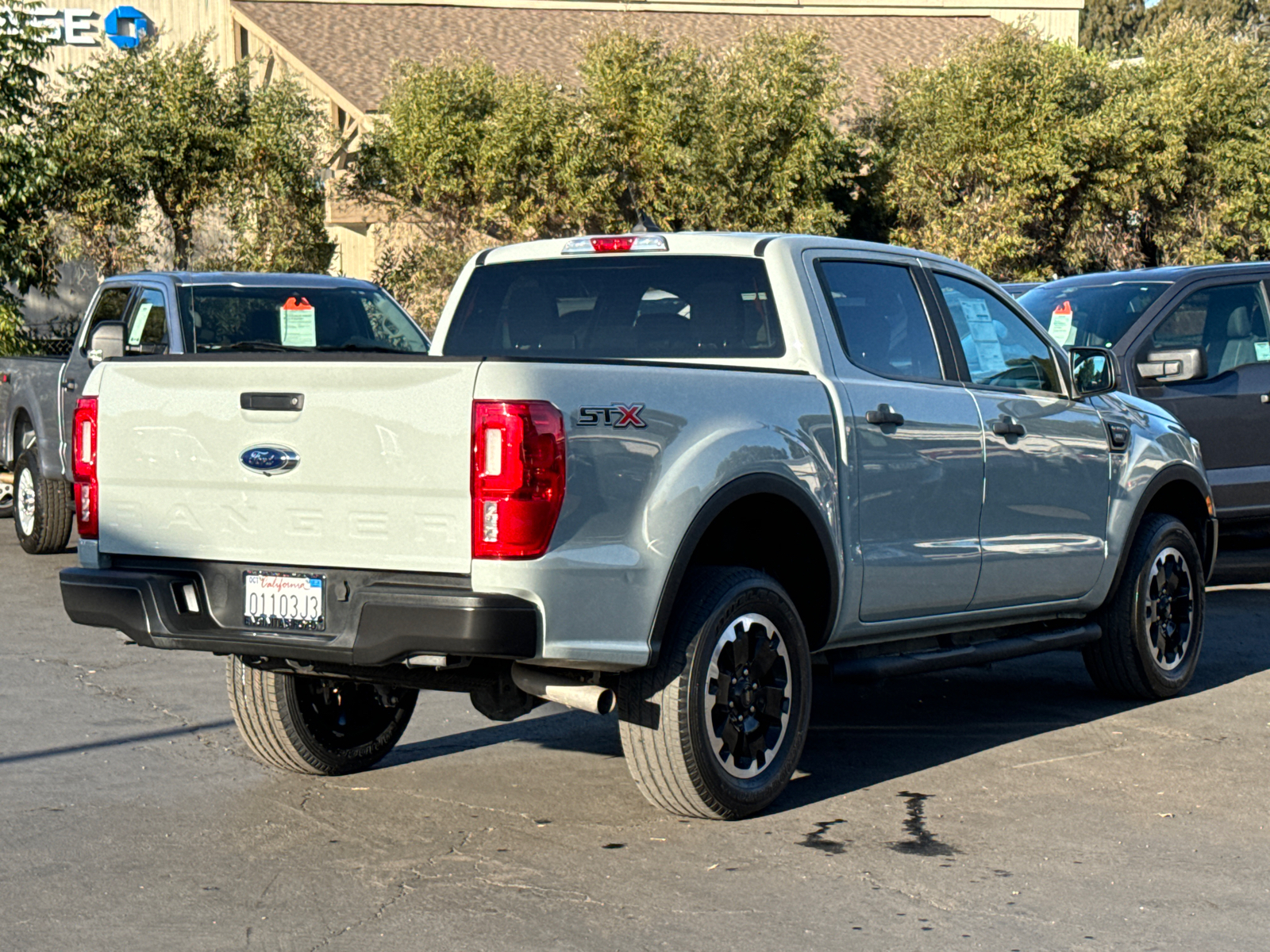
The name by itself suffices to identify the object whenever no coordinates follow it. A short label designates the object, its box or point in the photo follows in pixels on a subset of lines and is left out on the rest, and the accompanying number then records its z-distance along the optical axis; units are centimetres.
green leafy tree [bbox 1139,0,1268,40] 7906
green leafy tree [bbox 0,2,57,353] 1980
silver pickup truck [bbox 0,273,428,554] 1188
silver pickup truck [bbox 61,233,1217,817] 509
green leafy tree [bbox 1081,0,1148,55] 8488
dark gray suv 1070
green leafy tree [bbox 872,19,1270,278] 3003
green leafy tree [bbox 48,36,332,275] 2553
